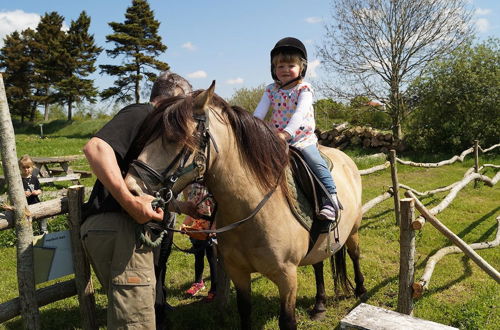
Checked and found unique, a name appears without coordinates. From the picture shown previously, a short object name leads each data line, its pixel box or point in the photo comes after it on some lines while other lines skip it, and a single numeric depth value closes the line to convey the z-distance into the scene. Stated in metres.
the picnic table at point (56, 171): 10.42
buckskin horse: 1.87
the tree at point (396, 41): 15.66
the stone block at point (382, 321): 1.96
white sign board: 2.67
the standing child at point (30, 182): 5.97
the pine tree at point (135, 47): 32.62
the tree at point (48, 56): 33.34
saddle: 2.77
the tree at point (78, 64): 33.22
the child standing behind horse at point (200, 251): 3.17
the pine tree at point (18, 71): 34.44
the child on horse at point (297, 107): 2.84
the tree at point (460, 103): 12.59
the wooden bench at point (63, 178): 10.03
